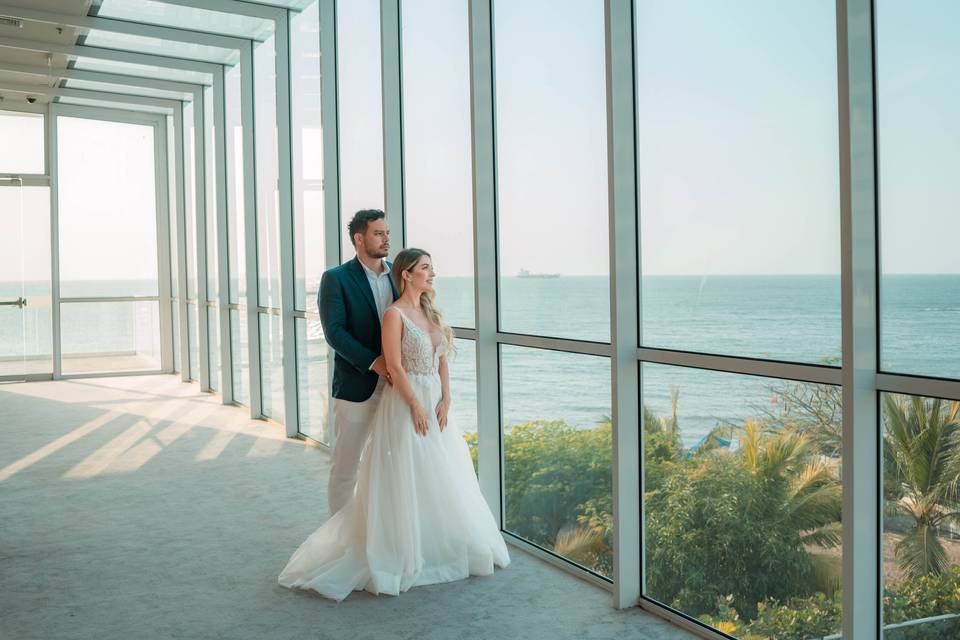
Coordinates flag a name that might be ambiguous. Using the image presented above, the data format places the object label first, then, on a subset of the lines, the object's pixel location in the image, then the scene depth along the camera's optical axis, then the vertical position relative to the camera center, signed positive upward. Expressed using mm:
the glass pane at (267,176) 8086 +1120
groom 4137 -219
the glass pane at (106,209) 12227 +1259
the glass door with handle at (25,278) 11992 +255
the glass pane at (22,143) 11859 +2144
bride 3768 -933
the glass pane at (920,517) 2430 -689
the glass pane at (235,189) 9234 +1137
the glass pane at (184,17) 7391 +2484
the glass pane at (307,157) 7129 +1146
